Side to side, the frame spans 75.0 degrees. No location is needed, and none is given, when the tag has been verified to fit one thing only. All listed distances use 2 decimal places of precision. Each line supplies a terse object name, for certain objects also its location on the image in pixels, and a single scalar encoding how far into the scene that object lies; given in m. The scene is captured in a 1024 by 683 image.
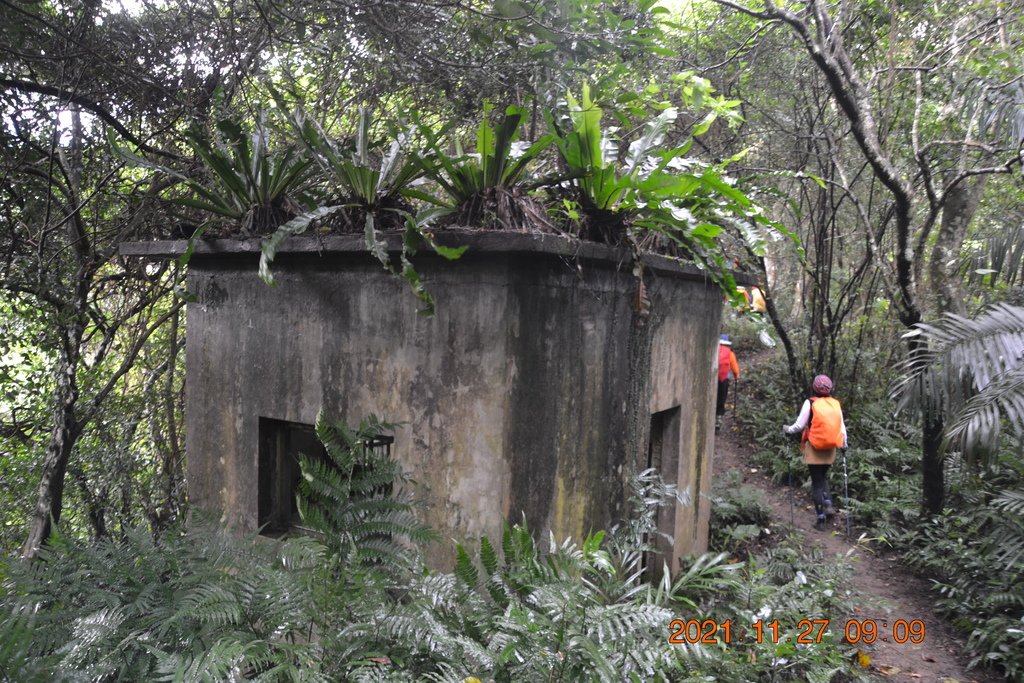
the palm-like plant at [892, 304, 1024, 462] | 4.94
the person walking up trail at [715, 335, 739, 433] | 10.10
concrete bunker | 4.06
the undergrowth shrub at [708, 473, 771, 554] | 7.45
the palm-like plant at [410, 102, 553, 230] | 3.95
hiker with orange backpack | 7.74
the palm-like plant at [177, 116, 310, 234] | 4.33
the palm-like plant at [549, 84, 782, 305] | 4.06
